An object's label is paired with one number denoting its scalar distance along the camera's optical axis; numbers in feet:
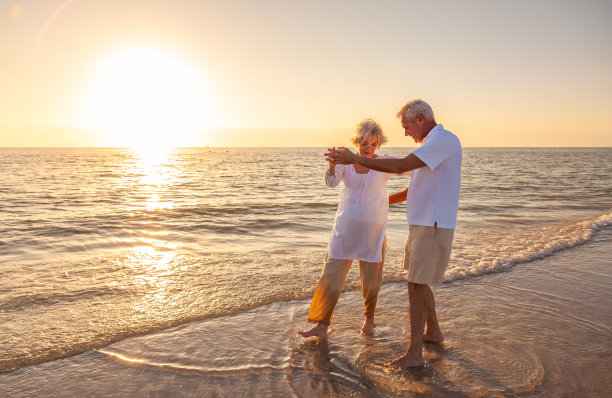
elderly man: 10.36
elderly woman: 12.73
